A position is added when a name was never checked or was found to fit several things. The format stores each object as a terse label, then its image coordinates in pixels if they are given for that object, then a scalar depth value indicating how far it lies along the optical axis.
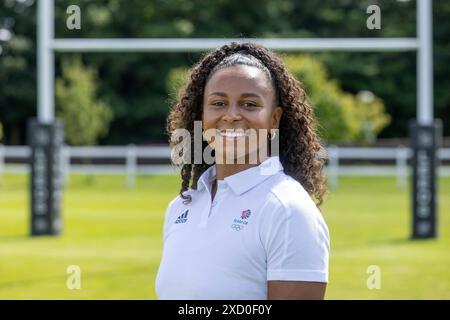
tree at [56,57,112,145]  24.00
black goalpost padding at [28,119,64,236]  9.50
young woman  1.91
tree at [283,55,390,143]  22.44
